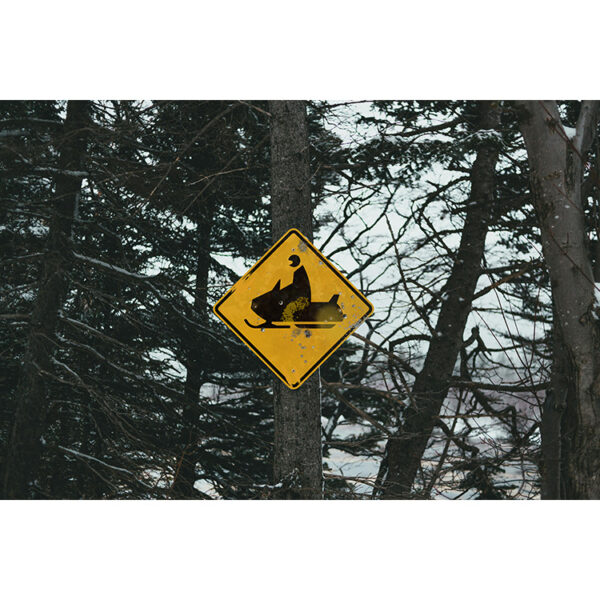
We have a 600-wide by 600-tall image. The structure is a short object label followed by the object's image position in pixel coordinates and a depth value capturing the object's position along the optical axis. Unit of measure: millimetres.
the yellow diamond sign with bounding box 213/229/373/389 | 7812
